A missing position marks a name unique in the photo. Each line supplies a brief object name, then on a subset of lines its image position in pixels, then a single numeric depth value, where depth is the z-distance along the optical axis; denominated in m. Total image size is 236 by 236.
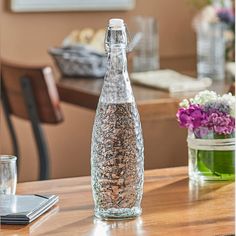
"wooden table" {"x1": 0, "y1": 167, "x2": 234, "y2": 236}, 1.72
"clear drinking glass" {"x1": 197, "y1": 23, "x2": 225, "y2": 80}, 3.64
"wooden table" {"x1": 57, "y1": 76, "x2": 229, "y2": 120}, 3.11
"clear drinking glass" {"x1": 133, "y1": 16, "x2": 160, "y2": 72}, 3.84
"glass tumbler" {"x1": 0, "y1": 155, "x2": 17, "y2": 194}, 1.92
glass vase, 2.00
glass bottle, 1.76
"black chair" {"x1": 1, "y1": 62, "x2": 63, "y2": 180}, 3.30
